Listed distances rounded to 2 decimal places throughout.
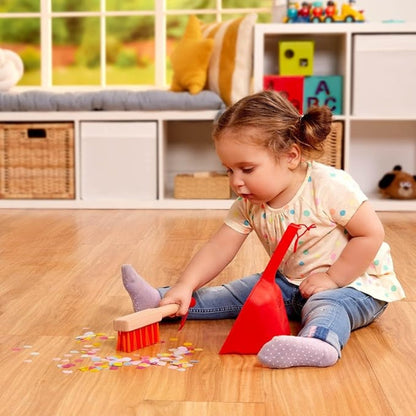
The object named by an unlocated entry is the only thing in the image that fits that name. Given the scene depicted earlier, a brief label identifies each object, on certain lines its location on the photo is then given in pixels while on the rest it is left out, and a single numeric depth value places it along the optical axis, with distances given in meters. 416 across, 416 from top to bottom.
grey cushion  3.26
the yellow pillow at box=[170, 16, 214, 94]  3.30
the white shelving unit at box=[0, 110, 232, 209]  3.30
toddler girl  1.32
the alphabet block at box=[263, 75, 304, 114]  3.29
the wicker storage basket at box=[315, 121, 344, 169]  3.26
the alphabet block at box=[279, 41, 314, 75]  3.33
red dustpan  1.25
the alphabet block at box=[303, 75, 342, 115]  3.32
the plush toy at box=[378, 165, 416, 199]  3.35
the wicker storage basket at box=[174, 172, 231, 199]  3.31
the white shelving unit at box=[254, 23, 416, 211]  3.23
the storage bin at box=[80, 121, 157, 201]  3.31
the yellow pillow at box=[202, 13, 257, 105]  3.30
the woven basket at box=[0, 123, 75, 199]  3.33
